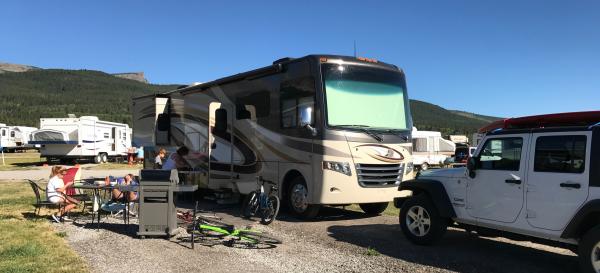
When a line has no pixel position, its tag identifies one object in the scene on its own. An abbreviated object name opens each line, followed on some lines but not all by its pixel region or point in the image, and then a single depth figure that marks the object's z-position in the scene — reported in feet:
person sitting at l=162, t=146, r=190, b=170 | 38.75
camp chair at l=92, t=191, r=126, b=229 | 29.83
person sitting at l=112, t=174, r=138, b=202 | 30.10
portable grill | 25.03
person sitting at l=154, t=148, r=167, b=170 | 42.04
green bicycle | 23.66
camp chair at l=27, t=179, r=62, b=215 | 30.23
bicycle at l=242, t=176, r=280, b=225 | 30.40
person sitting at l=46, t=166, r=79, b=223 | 30.22
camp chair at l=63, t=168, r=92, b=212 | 31.42
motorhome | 29.58
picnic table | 26.38
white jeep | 17.62
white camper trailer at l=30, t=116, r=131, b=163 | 91.40
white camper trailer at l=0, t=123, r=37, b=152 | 155.09
